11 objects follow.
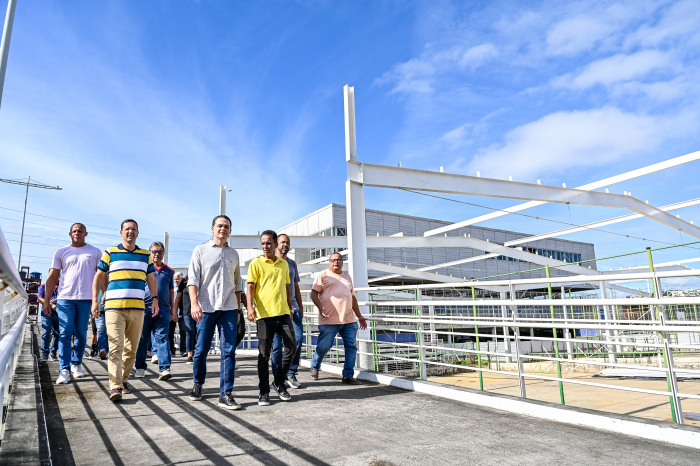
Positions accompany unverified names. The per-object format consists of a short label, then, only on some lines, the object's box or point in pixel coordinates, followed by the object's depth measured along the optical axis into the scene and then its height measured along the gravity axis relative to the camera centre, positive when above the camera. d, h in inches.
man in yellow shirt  184.2 +6.9
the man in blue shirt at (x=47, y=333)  281.7 -1.0
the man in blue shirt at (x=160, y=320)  236.7 +4.6
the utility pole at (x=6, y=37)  312.3 +197.5
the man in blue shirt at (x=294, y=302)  222.2 +11.1
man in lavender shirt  210.1 +17.5
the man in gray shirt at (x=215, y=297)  179.5 +11.1
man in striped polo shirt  185.5 +13.0
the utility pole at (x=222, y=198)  579.3 +154.8
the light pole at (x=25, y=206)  1409.3 +417.3
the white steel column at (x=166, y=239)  884.6 +164.1
